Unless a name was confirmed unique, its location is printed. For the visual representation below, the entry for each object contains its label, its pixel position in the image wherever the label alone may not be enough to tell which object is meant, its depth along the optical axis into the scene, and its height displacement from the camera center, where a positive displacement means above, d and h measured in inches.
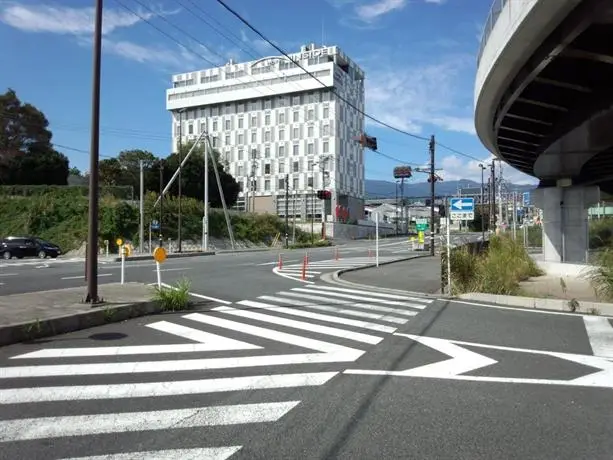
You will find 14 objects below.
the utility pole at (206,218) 2004.2 +63.1
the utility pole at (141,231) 1738.4 +12.9
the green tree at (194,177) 3092.3 +323.1
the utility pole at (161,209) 1912.4 +87.8
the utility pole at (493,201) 2271.2 +159.2
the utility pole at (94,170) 441.4 +50.5
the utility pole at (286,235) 2532.2 +4.3
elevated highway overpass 443.2 +164.2
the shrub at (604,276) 564.4 -38.4
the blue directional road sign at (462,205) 732.0 +42.9
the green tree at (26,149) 2682.1 +424.2
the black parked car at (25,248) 1654.8 -40.6
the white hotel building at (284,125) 4116.6 +867.8
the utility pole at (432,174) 1556.6 +179.8
